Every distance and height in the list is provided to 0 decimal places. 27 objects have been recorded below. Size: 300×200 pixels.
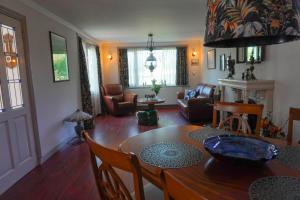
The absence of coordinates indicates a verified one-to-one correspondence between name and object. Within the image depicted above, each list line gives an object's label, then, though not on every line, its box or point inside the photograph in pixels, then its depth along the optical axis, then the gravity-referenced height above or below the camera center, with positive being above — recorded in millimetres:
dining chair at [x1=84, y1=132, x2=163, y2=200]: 867 -461
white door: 2398 -387
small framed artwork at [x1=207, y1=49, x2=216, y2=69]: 6237 +424
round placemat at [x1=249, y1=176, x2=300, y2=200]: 872 -533
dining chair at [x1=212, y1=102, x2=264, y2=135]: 1875 -371
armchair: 6309 -744
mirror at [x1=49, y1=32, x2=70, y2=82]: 3619 +398
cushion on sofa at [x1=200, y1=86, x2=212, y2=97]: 5474 -510
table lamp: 3974 -785
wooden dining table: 924 -529
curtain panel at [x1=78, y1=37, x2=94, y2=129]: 5000 -186
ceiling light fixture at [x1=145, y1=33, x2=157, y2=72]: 6441 +464
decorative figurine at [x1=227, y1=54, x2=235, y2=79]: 4529 +95
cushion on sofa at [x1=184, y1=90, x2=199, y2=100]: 6152 -630
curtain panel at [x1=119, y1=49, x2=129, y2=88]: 7450 +329
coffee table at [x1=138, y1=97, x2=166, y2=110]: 5252 -672
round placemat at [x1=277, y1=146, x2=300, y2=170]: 1167 -530
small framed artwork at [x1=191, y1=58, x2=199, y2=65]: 7672 +438
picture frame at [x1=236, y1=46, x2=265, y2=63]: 3533 +311
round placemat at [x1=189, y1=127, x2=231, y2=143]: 1668 -519
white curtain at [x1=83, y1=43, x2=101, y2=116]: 5917 +98
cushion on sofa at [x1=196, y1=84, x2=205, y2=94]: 6105 -456
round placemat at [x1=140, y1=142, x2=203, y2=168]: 1224 -523
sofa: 5133 -875
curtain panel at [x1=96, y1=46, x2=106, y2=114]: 6695 +0
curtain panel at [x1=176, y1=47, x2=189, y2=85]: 7559 +234
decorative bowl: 1115 -491
